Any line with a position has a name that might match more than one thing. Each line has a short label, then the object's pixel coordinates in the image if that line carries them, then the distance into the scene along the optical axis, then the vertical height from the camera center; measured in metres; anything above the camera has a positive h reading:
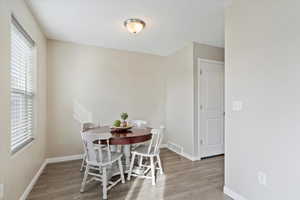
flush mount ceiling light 2.36 +1.18
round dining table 2.12 -0.47
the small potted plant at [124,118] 2.78 -0.29
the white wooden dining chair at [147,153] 2.37 -0.77
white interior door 3.38 -0.10
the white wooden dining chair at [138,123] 3.22 -0.42
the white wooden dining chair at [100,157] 1.98 -0.75
